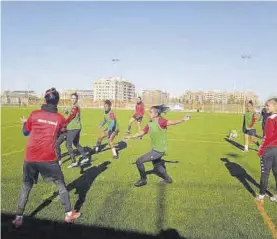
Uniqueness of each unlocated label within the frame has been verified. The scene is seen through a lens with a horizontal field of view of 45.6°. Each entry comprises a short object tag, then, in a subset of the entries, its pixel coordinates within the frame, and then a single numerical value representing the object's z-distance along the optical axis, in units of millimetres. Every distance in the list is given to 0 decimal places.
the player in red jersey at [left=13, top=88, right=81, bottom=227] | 5441
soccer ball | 20703
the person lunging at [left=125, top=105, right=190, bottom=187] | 7789
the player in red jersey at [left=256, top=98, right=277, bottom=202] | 6746
